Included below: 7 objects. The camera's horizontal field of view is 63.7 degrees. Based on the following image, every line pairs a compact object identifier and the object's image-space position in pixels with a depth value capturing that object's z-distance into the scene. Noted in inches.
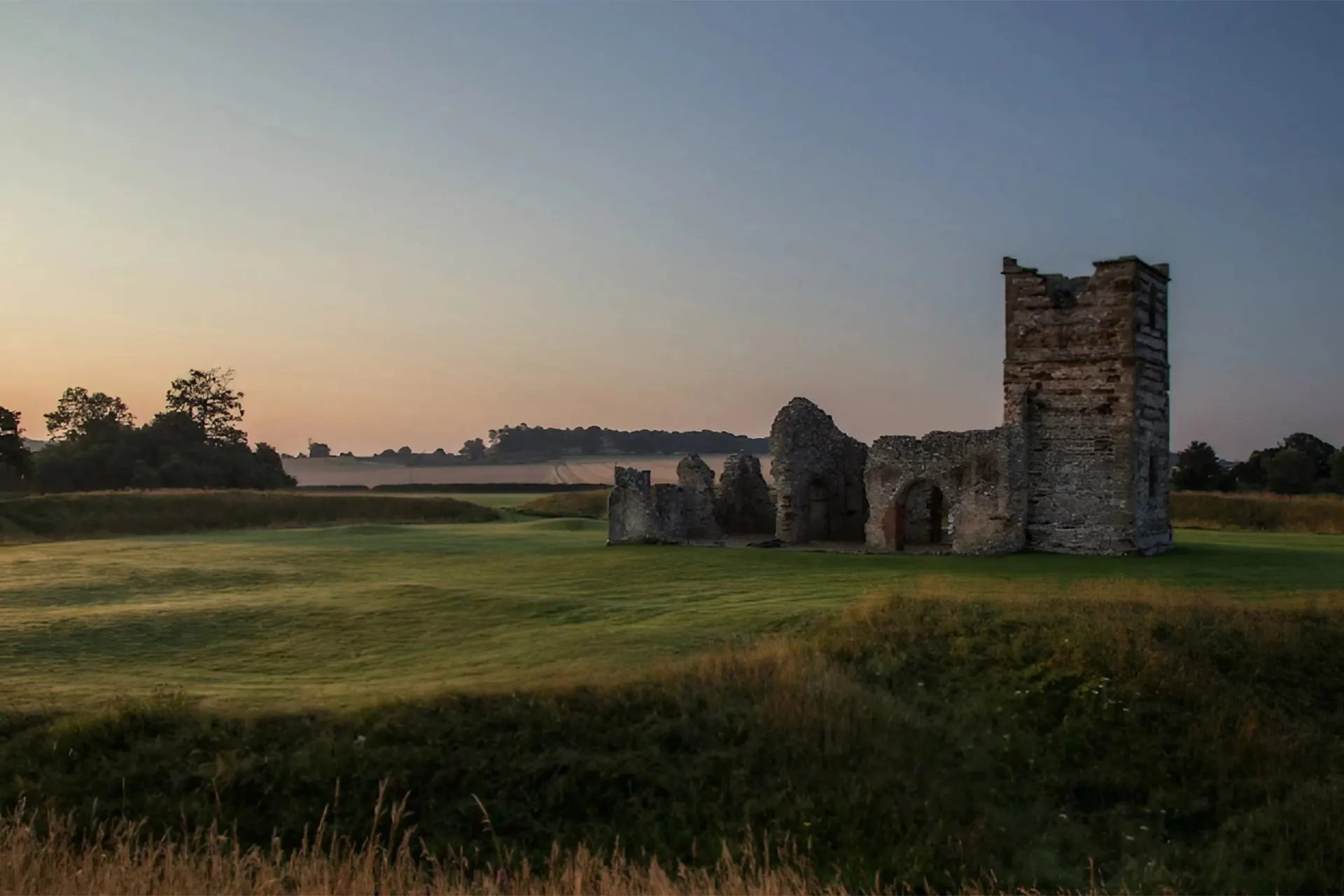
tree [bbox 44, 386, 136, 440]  3198.8
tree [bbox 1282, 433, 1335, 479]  2915.8
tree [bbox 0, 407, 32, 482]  2610.7
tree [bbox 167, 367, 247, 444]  3368.6
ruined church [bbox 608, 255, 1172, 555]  1054.4
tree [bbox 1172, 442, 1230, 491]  2778.1
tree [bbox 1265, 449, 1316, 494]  2721.5
